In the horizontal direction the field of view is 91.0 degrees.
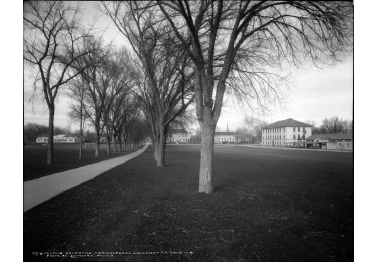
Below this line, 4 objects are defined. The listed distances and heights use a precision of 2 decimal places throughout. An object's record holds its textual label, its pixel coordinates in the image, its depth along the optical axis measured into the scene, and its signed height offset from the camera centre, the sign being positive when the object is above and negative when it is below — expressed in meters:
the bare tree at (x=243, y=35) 5.27 +3.13
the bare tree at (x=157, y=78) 7.43 +3.56
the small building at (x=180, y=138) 126.82 -4.44
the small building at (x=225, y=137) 90.60 -3.00
